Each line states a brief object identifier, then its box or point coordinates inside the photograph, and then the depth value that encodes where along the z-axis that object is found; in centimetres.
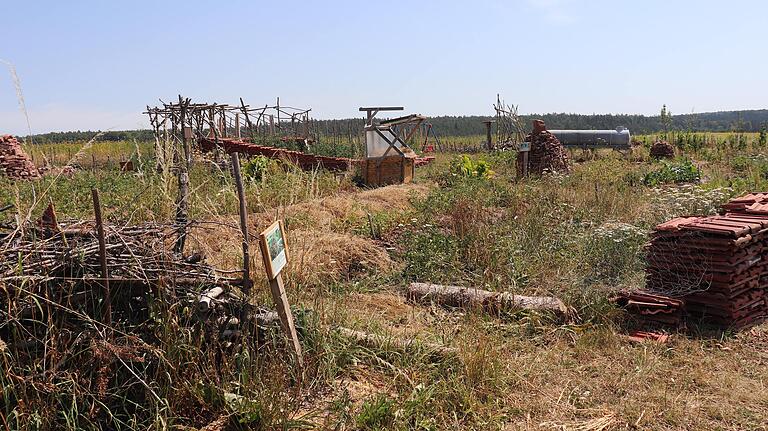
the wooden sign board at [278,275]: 346
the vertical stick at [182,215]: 385
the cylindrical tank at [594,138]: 2653
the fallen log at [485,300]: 533
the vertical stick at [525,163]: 1425
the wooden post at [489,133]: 2703
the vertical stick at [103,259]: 308
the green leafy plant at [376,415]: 335
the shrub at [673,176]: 1357
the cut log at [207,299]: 345
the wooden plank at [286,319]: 359
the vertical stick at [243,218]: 353
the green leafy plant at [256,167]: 1226
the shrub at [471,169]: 1345
